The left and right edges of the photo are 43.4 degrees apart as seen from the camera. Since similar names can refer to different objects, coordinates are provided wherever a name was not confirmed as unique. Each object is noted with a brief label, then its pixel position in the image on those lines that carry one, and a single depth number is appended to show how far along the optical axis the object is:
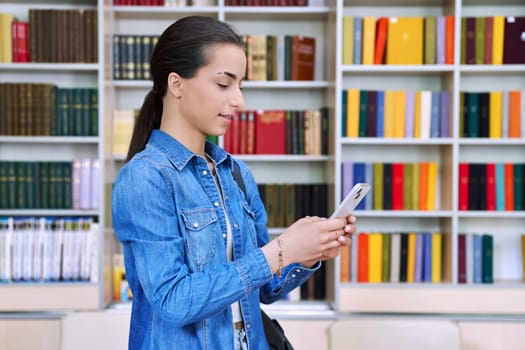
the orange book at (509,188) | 3.46
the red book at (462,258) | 3.43
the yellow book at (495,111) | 3.46
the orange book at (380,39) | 3.44
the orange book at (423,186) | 3.49
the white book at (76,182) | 3.44
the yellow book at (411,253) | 3.48
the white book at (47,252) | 3.40
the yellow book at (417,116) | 3.48
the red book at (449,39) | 3.42
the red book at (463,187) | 3.45
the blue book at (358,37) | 3.45
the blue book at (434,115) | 3.47
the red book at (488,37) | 3.44
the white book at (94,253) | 3.40
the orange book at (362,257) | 3.47
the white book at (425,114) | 3.47
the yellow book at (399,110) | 3.47
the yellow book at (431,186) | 3.48
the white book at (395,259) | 3.47
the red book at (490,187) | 3.46
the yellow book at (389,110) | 3.48
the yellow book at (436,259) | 3.48
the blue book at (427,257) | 3.48
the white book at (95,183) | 3.44
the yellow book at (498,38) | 3.44
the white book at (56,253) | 3.40
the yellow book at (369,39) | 3.44
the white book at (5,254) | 3.38
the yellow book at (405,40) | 3.44
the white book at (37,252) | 3.40
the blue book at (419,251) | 3.48
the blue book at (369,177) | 3.49
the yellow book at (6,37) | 3.43
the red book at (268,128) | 3.54
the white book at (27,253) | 3.39
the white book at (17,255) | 3.39
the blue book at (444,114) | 3.46
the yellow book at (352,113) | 3.46
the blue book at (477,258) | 3.45
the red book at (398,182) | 3.48
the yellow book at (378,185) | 3.48
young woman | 1.16
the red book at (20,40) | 3.43
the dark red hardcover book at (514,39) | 3.43
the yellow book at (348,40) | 3.45
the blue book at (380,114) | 3.48
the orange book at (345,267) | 3.47
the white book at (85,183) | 3.44
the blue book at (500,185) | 3.46
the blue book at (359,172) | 3.48
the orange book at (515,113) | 3.45
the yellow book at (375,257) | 3.48
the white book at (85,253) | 3.41
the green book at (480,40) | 3.43
